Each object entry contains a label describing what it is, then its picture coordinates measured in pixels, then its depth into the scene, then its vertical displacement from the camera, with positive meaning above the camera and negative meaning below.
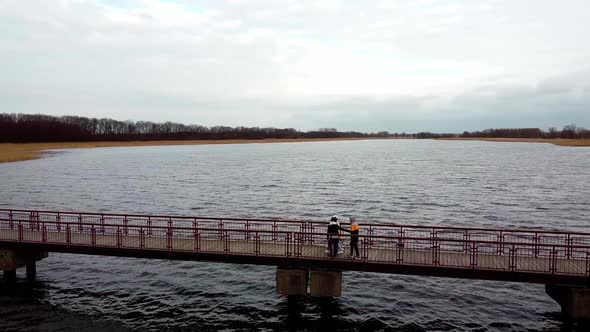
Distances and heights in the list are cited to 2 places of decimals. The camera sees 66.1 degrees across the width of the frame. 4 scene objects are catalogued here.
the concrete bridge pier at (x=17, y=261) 22.72 -6.25
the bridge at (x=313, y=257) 18.17 -5.23
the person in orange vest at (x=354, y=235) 19.28 -4.03
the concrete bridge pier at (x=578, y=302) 17.44 -6.25
